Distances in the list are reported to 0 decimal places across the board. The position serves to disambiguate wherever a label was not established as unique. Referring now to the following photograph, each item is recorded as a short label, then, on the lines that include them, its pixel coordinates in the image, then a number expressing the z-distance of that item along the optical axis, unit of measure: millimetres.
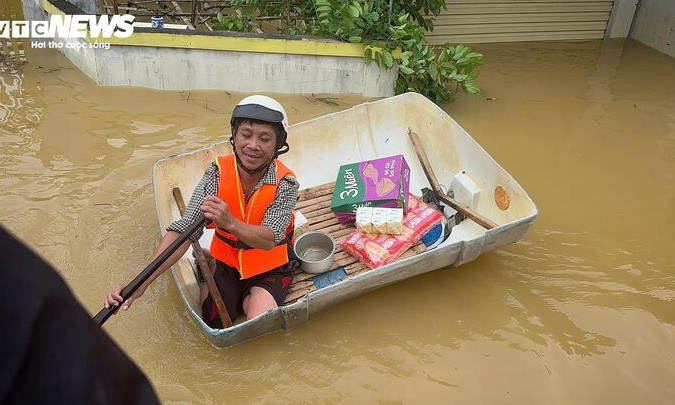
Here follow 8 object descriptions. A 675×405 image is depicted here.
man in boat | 2570
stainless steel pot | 3543
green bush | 5410
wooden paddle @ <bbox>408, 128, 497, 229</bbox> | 3603
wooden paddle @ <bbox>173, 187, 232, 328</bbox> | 2775
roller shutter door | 7586
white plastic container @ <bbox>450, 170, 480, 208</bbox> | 3910
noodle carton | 3686
